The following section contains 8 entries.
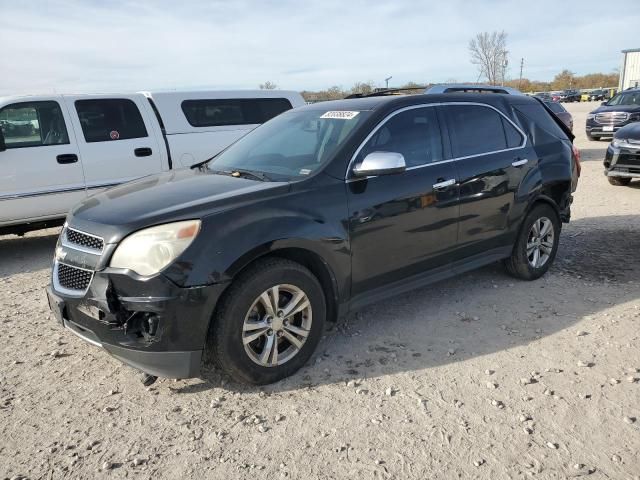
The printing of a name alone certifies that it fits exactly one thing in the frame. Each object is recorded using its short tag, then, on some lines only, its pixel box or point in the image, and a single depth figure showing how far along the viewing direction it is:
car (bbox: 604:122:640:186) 9.31
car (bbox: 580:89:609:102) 63.41
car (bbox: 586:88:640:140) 17.08
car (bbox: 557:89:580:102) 62.44
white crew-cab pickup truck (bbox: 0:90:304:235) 6.25
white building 39.47
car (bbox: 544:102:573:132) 13.96
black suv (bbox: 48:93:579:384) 2.89
